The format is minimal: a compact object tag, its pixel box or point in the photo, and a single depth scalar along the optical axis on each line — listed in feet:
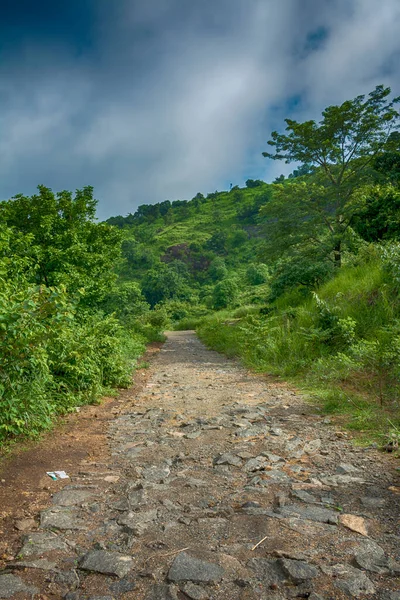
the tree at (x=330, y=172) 47.57
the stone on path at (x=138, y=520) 8.36
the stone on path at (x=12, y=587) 6.45
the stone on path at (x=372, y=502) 8.98
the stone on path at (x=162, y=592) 6.27
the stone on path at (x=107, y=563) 6.95
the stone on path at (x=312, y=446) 12.88
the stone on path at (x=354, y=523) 7.93
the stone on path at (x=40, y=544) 7.63
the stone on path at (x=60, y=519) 8.62
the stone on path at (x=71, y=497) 9.80
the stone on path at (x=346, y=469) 10.98
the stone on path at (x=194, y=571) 6.64
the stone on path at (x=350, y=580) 6.13
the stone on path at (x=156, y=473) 11.12
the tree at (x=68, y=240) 38.83
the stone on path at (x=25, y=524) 8.55
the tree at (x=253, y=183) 319.27
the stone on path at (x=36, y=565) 7.09
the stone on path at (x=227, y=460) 12.16
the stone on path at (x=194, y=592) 6.25
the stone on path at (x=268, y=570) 6.49
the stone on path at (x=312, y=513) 8.45
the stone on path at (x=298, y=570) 6.48
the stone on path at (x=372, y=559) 6.63
